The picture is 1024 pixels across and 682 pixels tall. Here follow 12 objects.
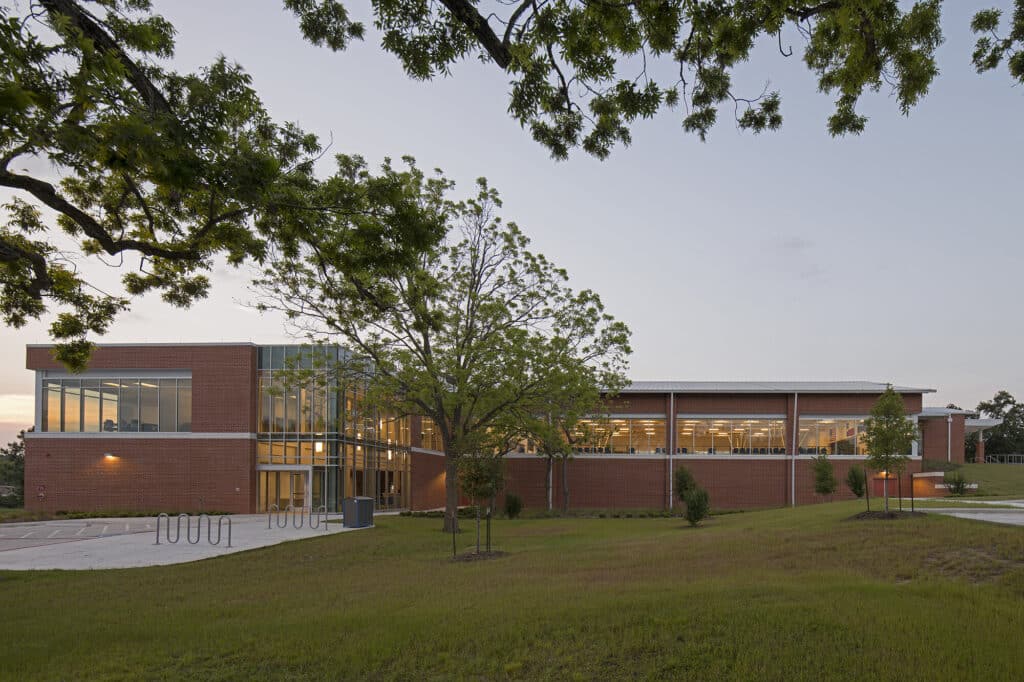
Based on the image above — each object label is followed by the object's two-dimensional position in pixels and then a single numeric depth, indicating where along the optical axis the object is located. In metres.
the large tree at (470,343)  25.25
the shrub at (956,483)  37.12
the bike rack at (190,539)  22.95
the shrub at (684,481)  37.20
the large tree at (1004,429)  86.06
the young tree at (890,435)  20.97
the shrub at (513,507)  37.28
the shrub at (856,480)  32.16
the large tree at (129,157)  6.44
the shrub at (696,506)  27.50
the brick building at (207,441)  39.41
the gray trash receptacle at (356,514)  29.31
